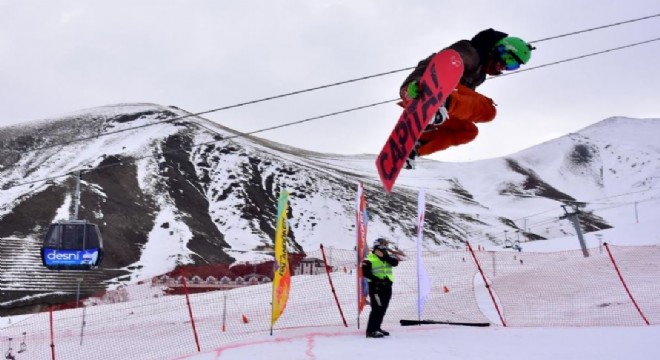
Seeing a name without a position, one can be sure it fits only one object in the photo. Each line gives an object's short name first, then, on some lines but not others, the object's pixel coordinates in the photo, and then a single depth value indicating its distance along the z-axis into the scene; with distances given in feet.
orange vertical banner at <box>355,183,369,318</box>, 32.68
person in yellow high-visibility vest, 29.94
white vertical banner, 34.99
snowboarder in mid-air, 20.47
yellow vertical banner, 32.99
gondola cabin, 62.66
